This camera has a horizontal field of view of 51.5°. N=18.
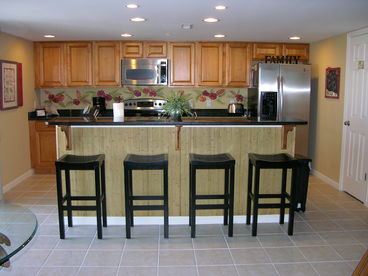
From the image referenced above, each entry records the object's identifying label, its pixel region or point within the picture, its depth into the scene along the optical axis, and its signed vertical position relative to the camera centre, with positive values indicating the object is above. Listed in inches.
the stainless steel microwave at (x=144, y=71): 241.4 +14.6
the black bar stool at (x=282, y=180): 141.5 -31.8
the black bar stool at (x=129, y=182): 139.4 -32.2
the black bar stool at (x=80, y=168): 138.4 -32.4
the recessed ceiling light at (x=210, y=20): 162.5 +32.5
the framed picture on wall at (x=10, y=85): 197.2 +4.5
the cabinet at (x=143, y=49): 240.5 +28.3
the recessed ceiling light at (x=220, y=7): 137.7 +31.9
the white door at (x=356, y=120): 187.3 -12.4
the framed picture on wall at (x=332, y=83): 211.9 +7.2
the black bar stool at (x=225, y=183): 141.4 -32.2
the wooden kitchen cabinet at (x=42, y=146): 236.8 -33.0
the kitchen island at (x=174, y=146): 154.9 -21.1
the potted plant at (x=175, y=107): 152.9 -5.1
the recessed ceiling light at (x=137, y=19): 163.5 +32.4
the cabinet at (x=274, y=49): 243.2 +29.2
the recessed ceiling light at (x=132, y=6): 137.2 +31.8
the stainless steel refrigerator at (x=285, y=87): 229.3 +5.1
